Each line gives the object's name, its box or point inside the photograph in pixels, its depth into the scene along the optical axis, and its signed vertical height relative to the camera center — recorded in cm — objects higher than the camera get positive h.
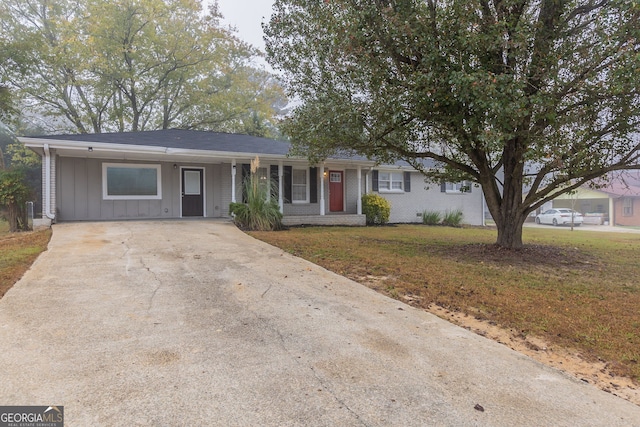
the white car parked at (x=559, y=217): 2620 -55
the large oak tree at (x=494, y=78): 564 +231
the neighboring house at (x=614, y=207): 2880 +22
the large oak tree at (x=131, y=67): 1802 +795
